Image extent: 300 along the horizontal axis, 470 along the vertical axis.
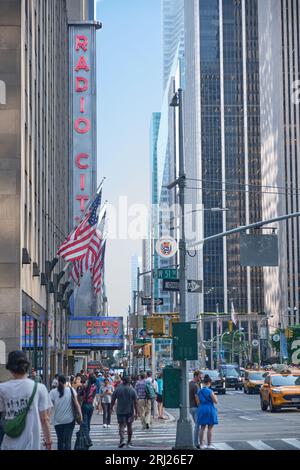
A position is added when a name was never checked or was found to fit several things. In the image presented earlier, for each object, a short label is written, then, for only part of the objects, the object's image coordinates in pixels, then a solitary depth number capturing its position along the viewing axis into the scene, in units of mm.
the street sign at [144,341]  54762
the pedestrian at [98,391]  44862
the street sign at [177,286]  28328
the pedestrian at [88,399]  25000
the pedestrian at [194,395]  24984
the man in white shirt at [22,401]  9894
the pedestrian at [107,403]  34459
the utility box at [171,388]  23656
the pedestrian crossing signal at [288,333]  96075
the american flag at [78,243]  37344
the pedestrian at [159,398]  40188
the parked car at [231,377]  87688
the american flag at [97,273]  45272
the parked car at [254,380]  67750
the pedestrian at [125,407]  24812
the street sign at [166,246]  50062
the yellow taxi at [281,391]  40562
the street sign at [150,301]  45009
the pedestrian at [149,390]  32688
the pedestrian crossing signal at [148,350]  49278
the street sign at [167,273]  28891
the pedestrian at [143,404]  32688
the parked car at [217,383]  71438
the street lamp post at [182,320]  22812
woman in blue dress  23109
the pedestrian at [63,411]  17938
